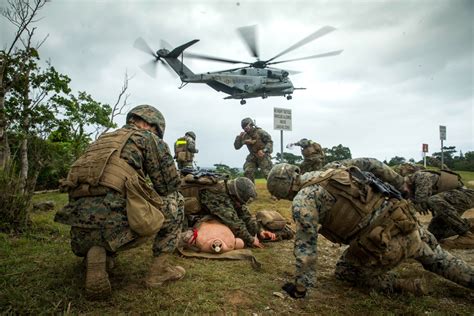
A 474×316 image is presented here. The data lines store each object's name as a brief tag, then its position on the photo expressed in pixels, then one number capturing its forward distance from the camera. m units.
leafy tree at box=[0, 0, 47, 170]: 4.87
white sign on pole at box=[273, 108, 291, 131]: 8.70
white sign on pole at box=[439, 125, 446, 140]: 12.02
